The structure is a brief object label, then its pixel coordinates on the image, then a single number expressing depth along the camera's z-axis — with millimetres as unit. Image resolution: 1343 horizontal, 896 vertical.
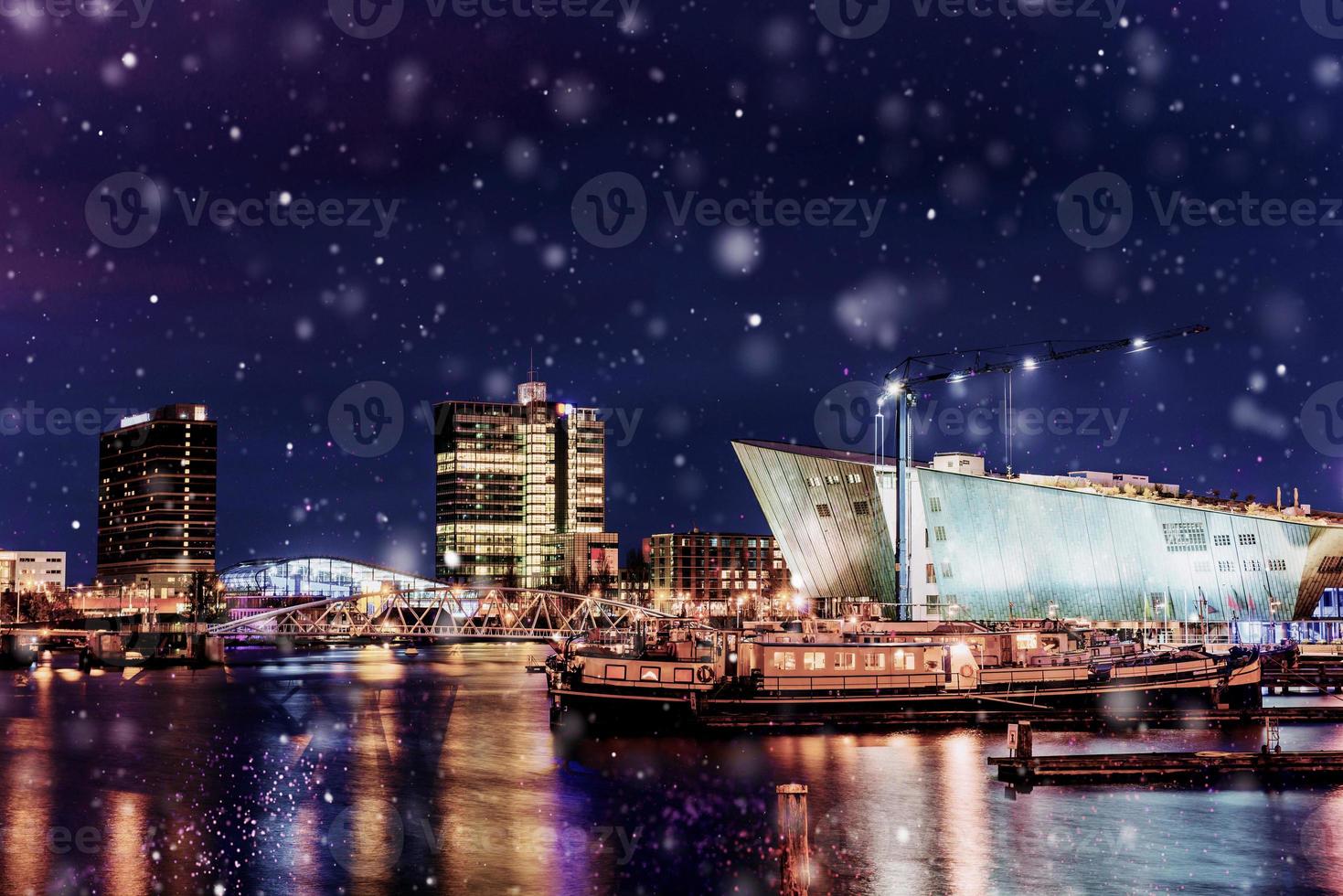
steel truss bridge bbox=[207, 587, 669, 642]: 158500
